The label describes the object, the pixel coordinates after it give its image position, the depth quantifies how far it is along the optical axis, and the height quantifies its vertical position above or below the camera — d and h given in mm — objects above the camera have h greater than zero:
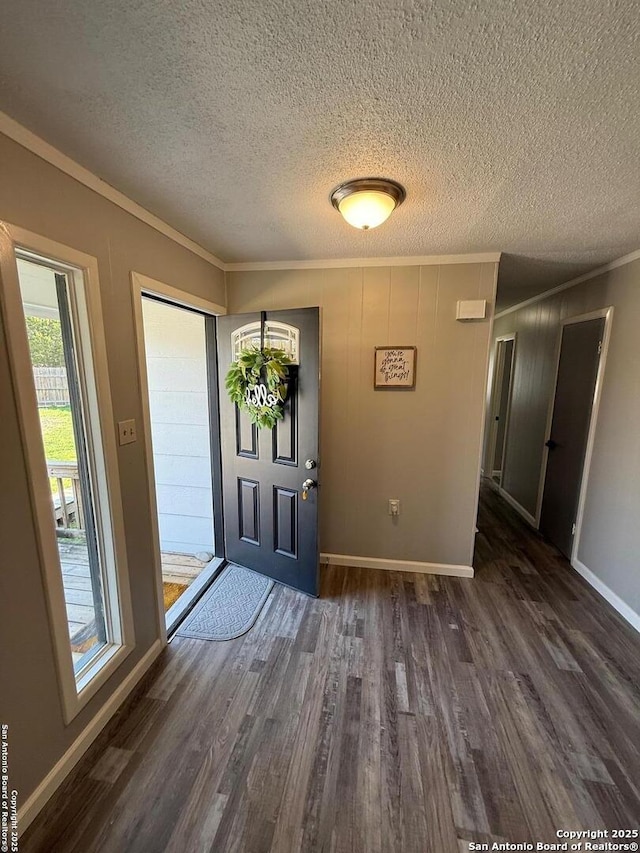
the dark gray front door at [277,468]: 2213 -629
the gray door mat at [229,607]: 2107 -1530
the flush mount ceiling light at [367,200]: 1431 +769
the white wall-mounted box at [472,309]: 2342 +486
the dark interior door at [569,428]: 2758 -406
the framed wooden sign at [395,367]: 2506 +93
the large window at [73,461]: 1199 -347
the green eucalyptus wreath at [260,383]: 2191 -27
